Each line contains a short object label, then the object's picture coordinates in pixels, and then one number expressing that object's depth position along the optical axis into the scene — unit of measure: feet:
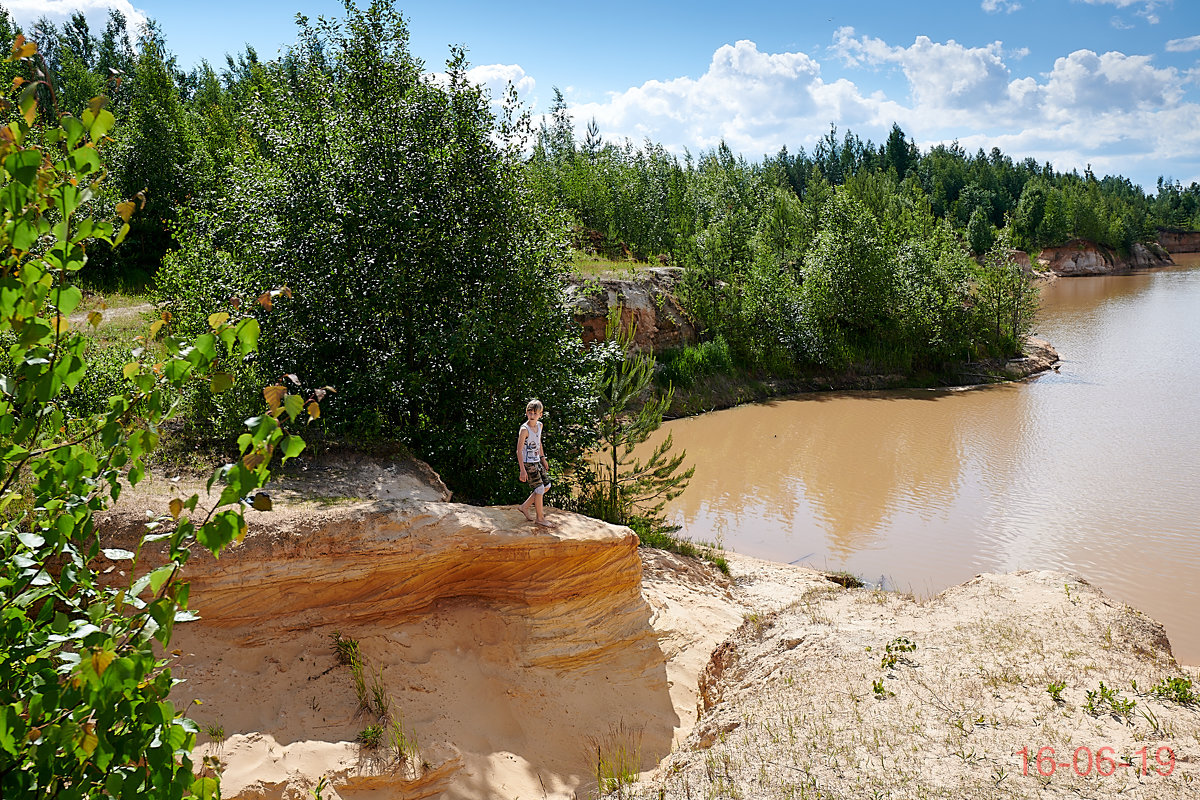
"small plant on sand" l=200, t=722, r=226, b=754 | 20.70
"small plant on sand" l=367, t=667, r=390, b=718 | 23.39
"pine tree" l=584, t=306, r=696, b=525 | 43.37
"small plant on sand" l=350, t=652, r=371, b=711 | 23.47
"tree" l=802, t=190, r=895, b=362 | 104.12
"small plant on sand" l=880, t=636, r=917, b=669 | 25.58
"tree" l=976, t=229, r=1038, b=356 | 109.60
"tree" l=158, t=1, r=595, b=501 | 37.01
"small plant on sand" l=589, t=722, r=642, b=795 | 22.03
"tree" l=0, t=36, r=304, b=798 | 6.97
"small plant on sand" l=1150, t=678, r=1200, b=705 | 21.66
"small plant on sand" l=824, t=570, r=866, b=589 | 43.50
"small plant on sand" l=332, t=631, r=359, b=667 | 24.48
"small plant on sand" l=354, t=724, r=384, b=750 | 22.12
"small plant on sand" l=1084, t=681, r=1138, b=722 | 21.02
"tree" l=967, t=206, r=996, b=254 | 239.09
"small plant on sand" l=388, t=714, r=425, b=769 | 22.11
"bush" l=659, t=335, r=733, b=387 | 92.99
